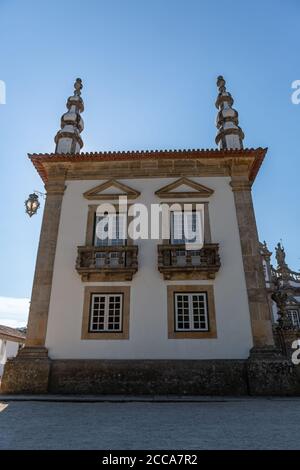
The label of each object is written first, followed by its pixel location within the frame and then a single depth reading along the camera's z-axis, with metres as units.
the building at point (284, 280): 28.38
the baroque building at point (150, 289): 9.50
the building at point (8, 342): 26.84
